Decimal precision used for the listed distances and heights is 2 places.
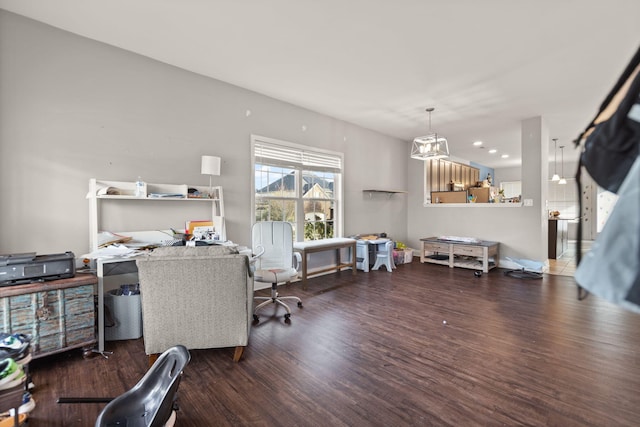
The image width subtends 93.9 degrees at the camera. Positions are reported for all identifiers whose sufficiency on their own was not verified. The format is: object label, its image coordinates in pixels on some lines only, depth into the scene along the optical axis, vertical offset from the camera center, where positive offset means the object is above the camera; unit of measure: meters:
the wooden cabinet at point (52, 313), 2.08 -0.73
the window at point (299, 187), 4.43 +0.44
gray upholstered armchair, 2.12 -0.61
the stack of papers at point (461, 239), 5.81 -0.52
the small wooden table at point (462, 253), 5.50 -0.78
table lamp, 3.45 +0.56
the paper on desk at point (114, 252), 2.57 -0.34
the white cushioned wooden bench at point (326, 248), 4.36 -0.54
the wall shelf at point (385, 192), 6.20 +0.46
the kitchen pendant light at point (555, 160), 7.27 +1.66
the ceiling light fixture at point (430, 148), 4.58 +1.02
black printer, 2.12 -0.40
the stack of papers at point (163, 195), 3.08 +0.19
